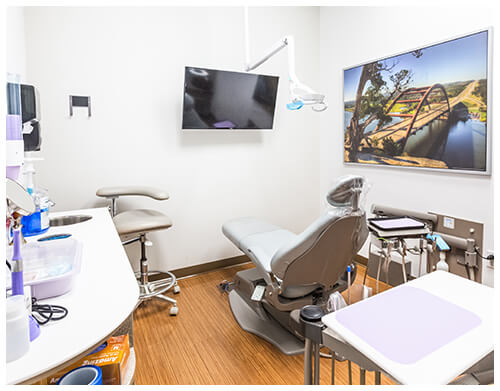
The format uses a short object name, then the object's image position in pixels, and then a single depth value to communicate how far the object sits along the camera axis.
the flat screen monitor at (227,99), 2.79
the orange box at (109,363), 0.91
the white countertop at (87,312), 0.67
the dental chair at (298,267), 1.67
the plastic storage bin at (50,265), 0.91
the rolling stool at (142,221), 2.29
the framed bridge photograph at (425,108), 2.13
